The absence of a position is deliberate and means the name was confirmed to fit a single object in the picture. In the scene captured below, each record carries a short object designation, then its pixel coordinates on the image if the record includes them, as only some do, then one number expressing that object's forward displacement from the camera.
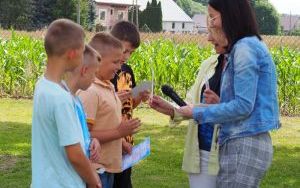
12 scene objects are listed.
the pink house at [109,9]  70.25
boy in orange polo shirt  3.34
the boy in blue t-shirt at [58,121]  2.65
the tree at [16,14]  45.03
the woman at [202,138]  3.24
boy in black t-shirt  3.94
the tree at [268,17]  85.12
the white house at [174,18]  85.55
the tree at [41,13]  46.62
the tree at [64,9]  44.44
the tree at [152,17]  54.38
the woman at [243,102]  2.85
